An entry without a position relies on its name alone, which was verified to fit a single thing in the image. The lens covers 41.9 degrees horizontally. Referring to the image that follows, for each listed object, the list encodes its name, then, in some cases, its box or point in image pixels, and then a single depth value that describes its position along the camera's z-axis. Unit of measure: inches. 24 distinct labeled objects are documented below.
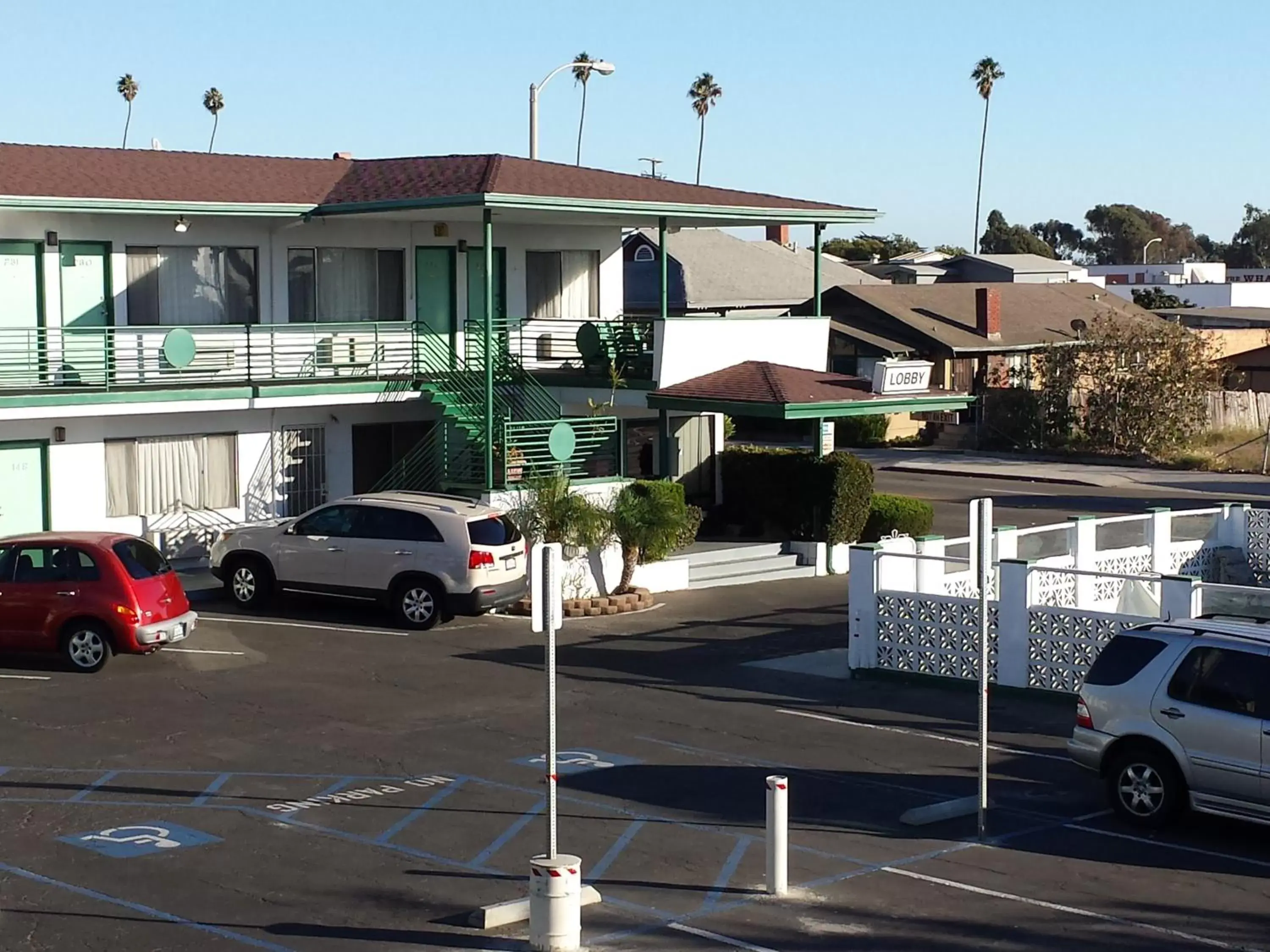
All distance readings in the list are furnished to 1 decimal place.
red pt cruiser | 754.8
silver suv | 489.4
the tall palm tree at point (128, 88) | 4065.0
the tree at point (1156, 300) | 3065.9
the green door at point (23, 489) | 990.4
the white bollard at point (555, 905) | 392.8
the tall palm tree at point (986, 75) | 4382.4
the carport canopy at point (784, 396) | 1080.8
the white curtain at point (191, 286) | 1090.7
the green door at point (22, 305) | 1001.5
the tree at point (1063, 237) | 7111.2
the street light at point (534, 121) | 1360.7
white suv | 879.1
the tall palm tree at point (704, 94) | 4441.4
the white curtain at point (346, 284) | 1157.7
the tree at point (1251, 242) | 6574.8
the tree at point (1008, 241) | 5551.2
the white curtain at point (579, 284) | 1282.0
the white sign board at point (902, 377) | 1124.5
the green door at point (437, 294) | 1196.5
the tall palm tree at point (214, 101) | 4197.8
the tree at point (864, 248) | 4569.4
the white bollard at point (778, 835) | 436.8
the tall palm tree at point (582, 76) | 4251.0
